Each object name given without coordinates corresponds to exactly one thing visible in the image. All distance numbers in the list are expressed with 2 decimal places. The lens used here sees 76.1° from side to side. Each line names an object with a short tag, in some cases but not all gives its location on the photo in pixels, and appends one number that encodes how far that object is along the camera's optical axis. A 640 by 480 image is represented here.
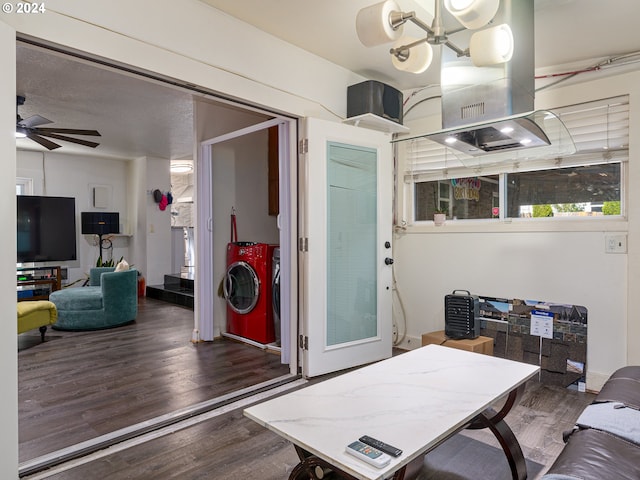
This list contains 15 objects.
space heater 3.27
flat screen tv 6.26
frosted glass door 3.11
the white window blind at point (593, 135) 2.92
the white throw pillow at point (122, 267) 5.05
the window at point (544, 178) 2.97
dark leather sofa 1.13
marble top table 1.25
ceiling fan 3.77
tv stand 5.95
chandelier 1.50
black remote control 1.18
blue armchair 4.77
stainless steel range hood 1.93
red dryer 4.06
